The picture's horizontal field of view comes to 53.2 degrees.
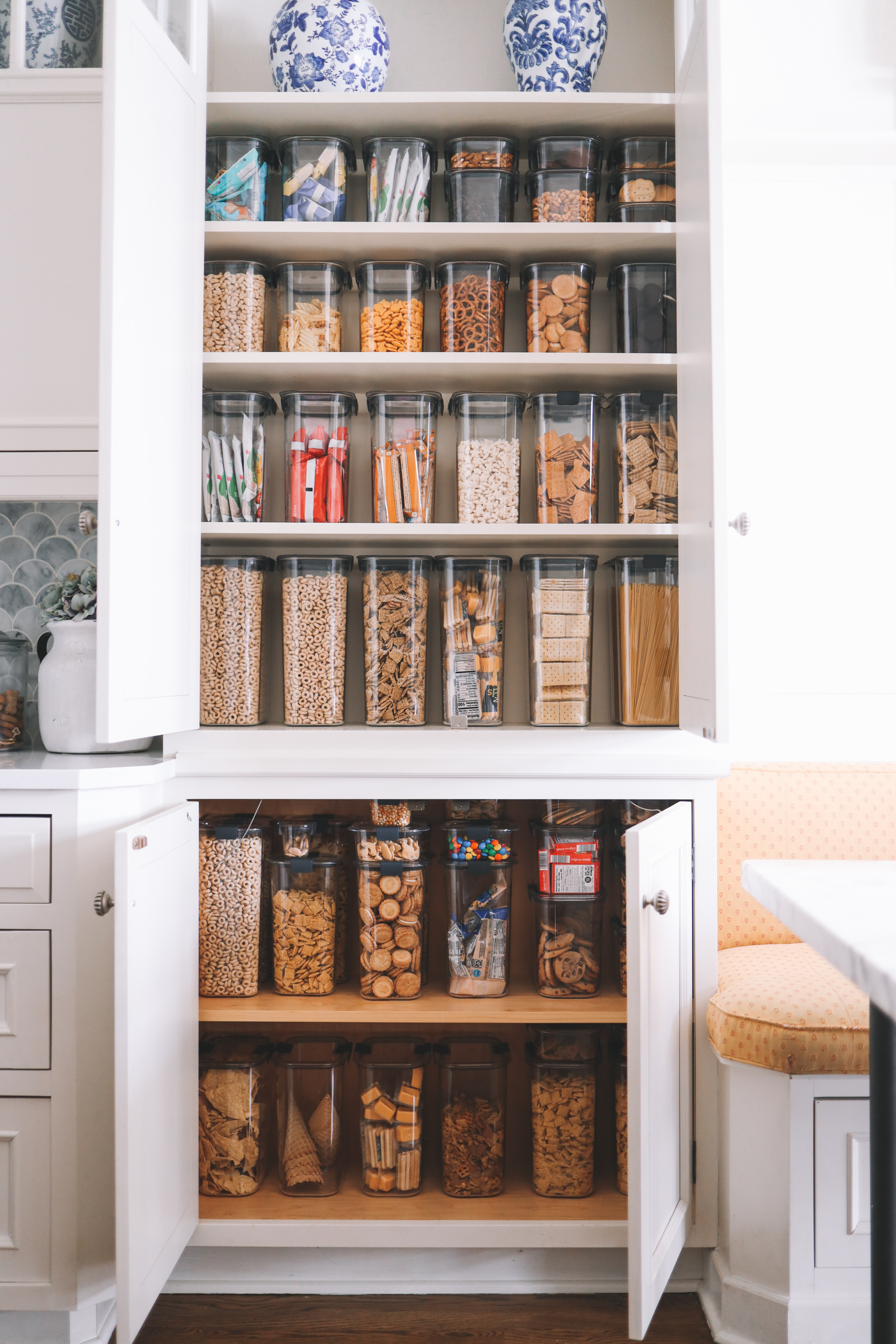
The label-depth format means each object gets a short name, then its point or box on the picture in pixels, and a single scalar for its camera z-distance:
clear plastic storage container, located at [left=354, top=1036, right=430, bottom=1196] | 1.72
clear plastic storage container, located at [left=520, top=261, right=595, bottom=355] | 1.75
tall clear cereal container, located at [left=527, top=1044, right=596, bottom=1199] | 1.71
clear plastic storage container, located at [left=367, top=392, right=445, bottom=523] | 1.76
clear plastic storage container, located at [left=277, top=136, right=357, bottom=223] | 1.77
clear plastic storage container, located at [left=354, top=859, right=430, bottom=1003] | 1.72
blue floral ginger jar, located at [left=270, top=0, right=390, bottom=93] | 1.76
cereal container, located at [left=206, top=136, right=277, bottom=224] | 1.78
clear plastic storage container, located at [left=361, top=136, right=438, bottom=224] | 1.77
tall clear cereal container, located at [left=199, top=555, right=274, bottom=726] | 1.79
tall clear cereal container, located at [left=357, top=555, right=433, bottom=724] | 1.77
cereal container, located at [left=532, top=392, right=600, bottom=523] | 1.75
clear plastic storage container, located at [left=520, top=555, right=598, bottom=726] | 1.75
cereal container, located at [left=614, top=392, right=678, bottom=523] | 1.75
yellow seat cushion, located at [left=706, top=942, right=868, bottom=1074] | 1.45
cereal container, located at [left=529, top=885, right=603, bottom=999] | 1.75
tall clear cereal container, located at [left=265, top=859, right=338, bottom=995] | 1.74
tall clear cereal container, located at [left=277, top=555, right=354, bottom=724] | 1.77
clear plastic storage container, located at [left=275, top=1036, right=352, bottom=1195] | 1.72
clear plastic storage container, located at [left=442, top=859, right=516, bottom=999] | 1.74
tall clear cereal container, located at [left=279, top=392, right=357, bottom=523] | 1.78
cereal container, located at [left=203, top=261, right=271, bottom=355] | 1.77
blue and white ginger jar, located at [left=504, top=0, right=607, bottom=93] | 1.77
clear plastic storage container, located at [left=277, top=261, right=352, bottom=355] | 1.77
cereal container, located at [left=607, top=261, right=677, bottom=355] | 1.77
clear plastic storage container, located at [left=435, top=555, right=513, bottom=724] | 1.76
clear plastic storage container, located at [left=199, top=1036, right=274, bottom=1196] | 1.72
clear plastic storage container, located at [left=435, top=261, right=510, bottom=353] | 1.76
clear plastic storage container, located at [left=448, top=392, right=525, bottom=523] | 1.75
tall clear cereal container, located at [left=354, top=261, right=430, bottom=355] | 1.77
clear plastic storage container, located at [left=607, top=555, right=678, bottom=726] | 1.75
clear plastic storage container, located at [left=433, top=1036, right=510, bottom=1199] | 1.72
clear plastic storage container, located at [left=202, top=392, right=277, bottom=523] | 1.77
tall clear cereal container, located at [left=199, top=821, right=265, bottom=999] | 1.74
